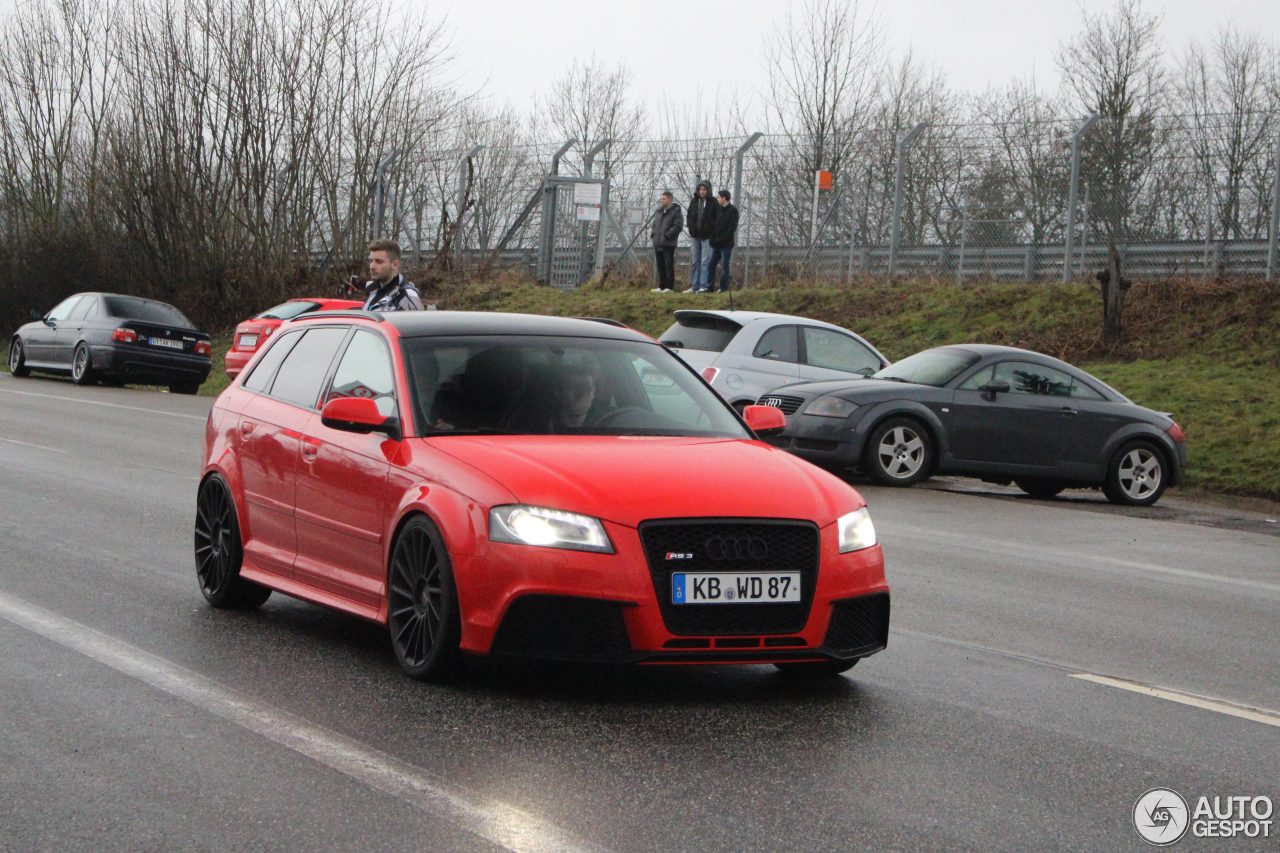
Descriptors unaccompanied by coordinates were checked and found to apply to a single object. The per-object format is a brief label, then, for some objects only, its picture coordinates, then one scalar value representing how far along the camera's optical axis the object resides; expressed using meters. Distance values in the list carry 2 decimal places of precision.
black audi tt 16.69
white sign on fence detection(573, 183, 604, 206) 36.03
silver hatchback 18.67
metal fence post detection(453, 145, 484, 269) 38.72
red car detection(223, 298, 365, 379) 26.61
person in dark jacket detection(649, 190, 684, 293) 31.62
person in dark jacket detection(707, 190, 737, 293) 30.45
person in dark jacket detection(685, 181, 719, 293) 30.41
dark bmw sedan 29.53
